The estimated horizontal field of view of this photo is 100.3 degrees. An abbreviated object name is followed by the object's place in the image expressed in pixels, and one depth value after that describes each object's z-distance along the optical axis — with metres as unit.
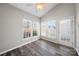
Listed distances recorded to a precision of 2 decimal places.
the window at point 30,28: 2.62
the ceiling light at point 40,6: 2.37
